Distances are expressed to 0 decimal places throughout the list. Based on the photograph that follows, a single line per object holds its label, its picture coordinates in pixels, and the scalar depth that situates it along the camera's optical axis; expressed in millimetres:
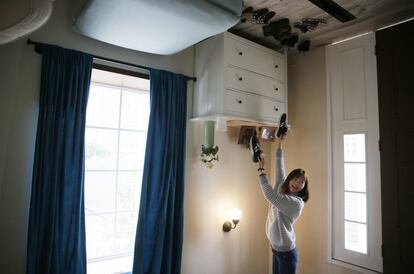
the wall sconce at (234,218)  2469
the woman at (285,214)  2000
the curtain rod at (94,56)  1654
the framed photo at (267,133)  2678
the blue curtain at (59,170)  1583
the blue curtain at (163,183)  1966
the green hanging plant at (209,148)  2305
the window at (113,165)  2067
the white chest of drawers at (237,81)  2143
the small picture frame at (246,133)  2662
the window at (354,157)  2205
